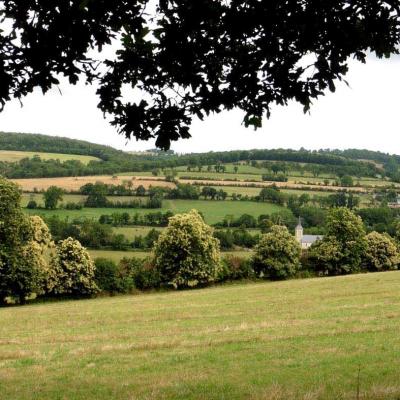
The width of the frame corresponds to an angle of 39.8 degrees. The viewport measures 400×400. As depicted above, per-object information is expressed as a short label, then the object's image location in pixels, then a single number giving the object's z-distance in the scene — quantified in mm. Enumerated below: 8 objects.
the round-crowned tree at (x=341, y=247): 73688
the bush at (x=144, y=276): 64312
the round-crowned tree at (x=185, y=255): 65125
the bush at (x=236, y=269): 69375
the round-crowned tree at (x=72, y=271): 58094
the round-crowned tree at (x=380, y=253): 76125
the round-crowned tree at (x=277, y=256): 70812
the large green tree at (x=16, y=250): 50625
